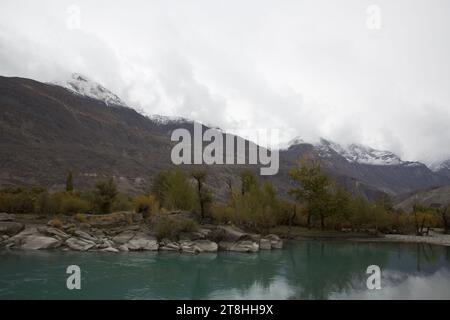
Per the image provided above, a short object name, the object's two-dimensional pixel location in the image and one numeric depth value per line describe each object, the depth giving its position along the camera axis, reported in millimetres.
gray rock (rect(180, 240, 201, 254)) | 43344
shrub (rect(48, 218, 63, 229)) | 44688
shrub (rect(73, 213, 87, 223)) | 48119
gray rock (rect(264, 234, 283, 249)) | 50134
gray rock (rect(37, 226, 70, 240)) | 42503
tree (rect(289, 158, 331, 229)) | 67125
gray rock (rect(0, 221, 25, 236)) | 43656
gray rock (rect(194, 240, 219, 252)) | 44406
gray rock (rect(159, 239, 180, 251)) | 43966
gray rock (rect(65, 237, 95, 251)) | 40950
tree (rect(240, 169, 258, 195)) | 69500
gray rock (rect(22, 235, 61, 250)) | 40734
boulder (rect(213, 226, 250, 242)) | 47031
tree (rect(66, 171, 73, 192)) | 72350
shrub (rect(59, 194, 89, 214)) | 56188
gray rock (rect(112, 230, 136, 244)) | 44000
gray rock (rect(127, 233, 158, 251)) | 43131
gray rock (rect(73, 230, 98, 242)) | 43312
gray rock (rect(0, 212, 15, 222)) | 46188
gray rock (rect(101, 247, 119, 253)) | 41062
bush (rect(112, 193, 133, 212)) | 60372
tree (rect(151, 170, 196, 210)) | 62344
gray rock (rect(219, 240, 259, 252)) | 45938
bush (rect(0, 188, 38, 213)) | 56406
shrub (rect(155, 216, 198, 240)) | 45719
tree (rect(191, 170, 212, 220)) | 56625
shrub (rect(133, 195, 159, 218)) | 55544
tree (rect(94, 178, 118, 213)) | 57281
